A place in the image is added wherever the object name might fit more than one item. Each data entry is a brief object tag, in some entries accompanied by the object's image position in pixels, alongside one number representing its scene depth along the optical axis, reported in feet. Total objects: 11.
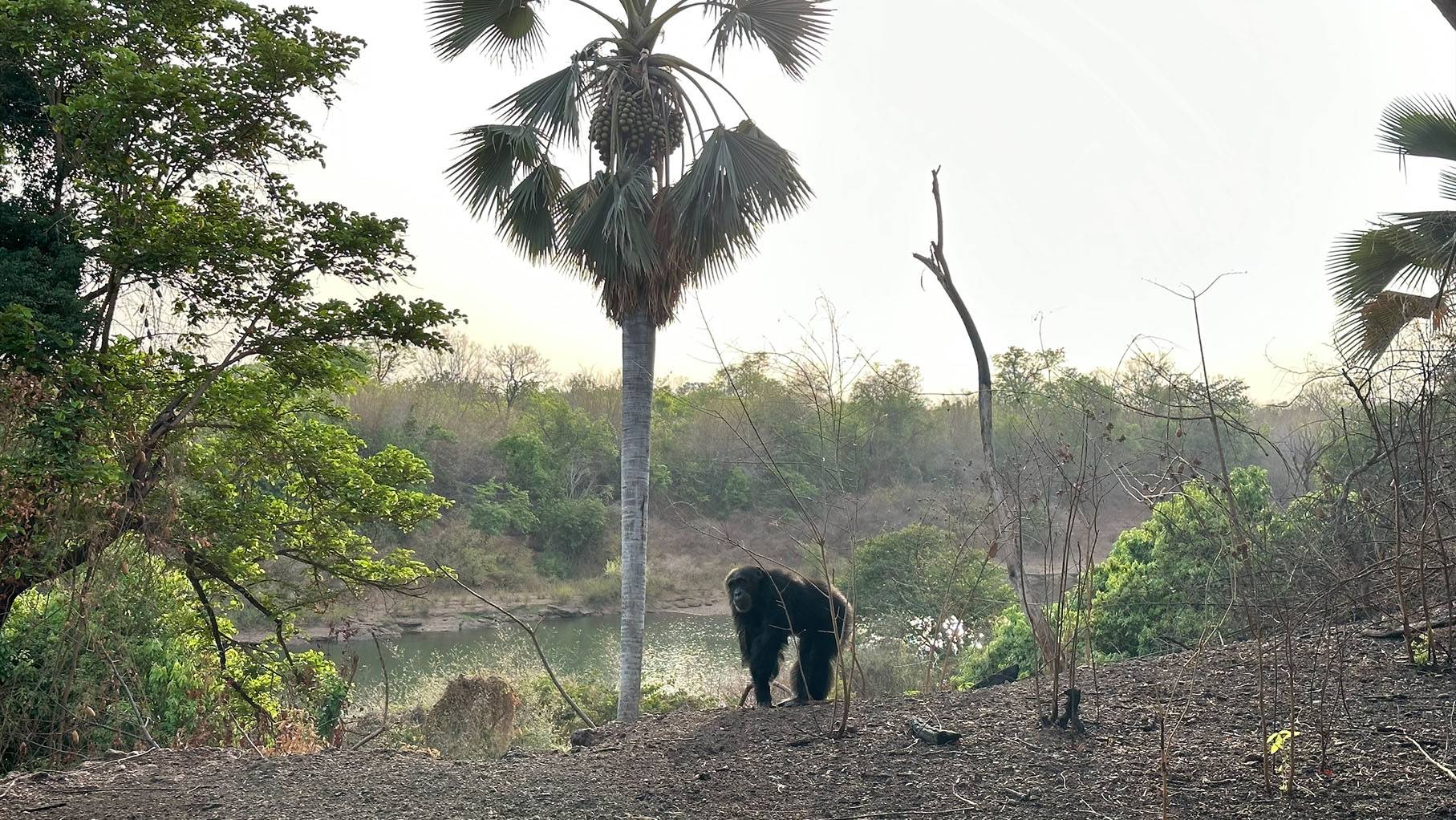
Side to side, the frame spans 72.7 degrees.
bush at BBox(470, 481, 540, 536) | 105.81
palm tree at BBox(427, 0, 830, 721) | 31.12
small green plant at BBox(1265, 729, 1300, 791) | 11.35
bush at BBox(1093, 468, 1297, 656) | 27.22
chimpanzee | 22.77
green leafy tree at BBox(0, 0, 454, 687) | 25.82
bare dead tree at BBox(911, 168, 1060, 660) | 15.12
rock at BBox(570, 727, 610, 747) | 20.65
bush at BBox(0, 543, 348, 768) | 22.89
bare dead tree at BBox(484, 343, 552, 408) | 147.43
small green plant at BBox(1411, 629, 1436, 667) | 15.03
